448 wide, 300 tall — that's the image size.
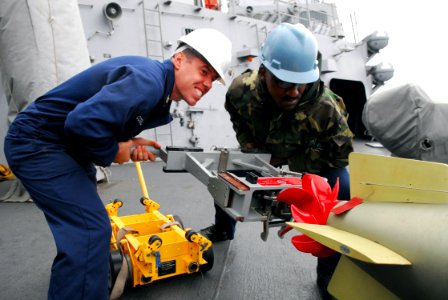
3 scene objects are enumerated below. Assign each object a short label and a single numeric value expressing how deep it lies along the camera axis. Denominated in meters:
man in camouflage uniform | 1.87
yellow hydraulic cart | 1.80
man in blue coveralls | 1.29
